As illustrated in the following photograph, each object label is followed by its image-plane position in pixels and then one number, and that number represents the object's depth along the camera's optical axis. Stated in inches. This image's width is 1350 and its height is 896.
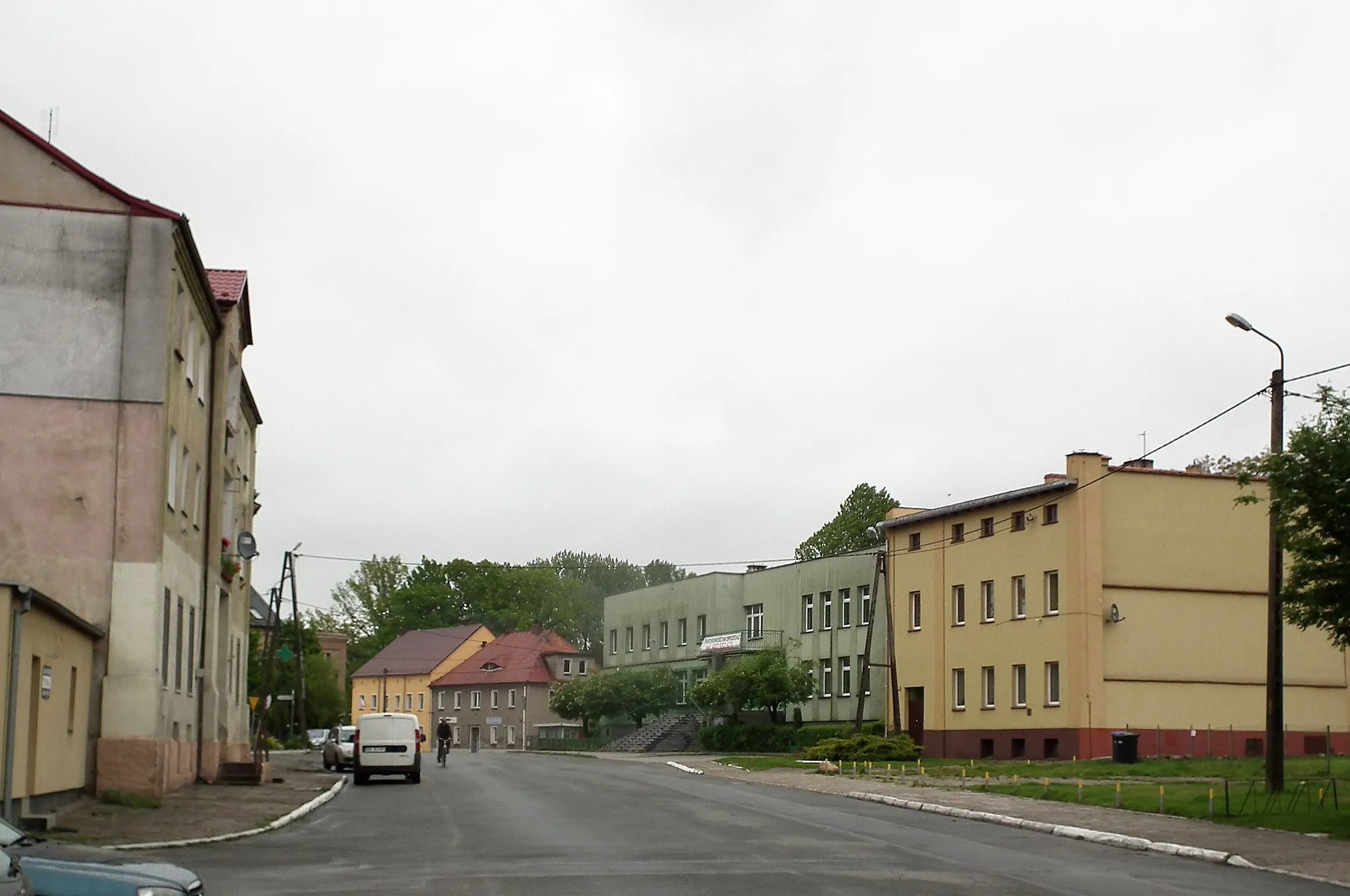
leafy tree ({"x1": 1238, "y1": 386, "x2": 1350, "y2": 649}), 871.7
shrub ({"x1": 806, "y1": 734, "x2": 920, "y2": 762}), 2049.7
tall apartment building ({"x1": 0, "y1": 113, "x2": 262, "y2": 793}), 1099.9
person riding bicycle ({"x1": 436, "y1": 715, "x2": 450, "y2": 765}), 2292.1
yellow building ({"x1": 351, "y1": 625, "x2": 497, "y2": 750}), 4694.9
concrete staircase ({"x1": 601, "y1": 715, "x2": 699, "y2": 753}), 3075.8
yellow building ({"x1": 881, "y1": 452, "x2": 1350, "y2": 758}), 2050.9
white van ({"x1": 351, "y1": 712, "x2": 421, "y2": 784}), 1678.2
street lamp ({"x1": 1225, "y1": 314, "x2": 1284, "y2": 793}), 1090.1
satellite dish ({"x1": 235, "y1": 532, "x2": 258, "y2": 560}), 1606.8
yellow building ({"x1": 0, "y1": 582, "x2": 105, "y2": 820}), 822.5
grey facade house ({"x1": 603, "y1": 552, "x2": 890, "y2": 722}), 2711.6
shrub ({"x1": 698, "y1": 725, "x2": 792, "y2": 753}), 2687.0
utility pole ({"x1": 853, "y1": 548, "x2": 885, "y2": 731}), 2177.7
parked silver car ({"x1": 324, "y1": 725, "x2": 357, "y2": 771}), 2034.9
